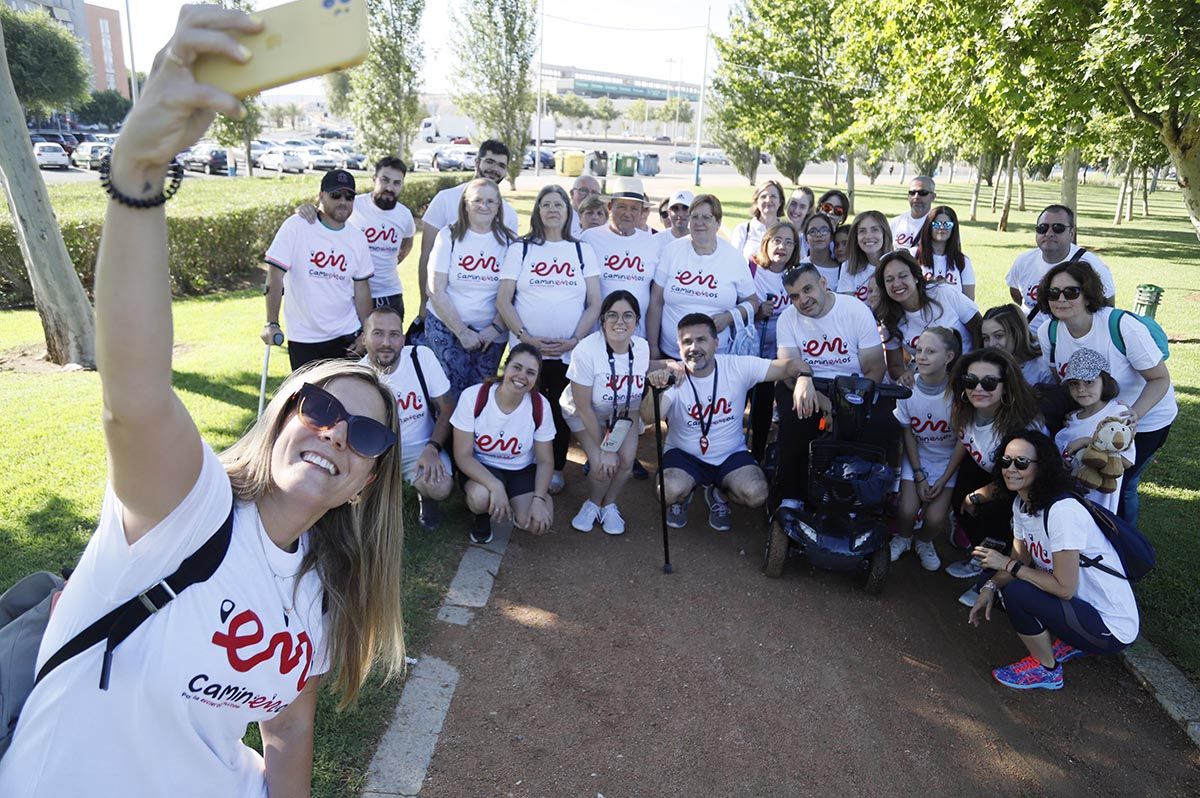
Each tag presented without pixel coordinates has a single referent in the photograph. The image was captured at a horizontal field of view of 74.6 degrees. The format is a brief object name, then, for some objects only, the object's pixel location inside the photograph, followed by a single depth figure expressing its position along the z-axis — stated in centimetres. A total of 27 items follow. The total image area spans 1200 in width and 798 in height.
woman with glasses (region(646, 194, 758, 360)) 619
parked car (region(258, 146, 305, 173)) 3841
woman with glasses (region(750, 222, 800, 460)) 641
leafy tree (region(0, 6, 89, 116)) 3403
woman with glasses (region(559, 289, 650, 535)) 536
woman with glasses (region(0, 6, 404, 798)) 117
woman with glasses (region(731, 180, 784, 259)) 761
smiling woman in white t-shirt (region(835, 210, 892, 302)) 665
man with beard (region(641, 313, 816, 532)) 542
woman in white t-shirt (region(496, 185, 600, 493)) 588
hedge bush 1077
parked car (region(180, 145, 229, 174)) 3572
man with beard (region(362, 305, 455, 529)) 524
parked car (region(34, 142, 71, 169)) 3412
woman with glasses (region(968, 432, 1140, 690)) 387
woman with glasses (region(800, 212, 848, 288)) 693
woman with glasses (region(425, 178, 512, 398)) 589
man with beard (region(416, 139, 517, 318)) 678
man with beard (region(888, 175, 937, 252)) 852
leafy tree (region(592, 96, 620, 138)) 9931
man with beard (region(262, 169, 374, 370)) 580
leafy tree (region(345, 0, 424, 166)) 2380
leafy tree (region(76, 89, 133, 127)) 5603
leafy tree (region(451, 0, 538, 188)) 2711
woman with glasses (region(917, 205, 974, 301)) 676
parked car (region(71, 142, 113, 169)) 3541
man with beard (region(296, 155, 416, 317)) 704
